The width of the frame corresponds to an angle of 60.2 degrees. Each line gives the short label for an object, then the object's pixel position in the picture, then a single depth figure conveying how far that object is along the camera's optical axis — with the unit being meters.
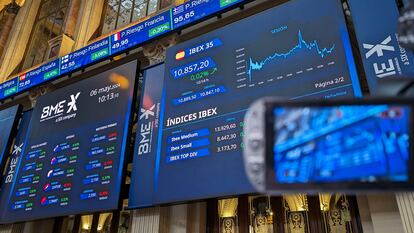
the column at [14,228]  6.55
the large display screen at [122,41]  6.23
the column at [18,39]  9.93
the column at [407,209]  3.16
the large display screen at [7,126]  7.29
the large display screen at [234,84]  4.16
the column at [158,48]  6.51
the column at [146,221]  4.77
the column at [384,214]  3.42
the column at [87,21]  8.73
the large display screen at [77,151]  5.30
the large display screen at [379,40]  3.69
